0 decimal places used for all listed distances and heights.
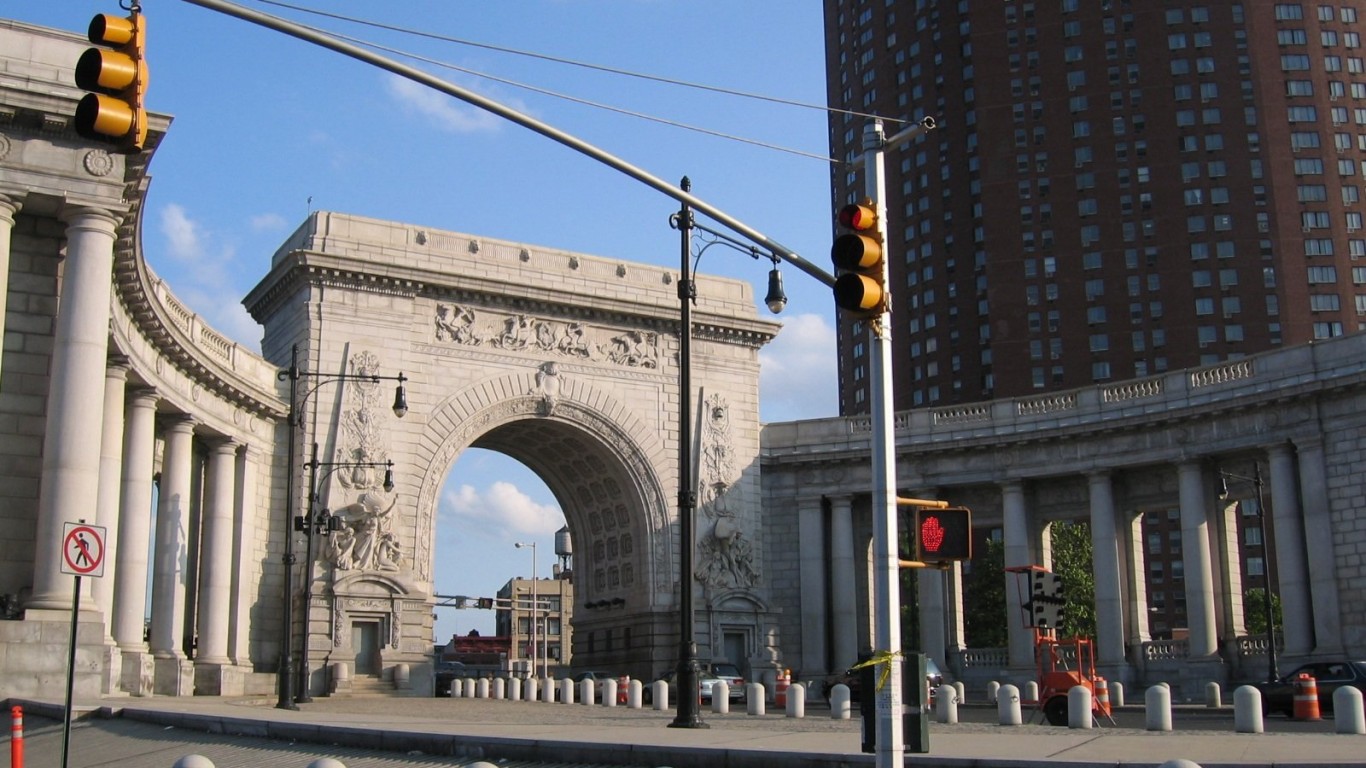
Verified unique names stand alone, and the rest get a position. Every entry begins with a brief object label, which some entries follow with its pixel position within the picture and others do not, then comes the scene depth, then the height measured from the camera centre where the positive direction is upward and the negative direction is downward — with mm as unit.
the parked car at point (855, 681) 50719 -2051
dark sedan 37562 -1616
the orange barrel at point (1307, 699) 34094 -1834
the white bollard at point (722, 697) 37906 -1849
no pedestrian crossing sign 17625 +1043
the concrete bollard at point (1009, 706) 30375 -1732
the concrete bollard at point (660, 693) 40219 -1830
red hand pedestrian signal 14461 +922
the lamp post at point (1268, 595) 46812 +974
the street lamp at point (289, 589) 37125 +1230
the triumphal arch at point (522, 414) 54625 +9062
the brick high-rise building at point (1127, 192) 105750 +33475
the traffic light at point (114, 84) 13297 +5173
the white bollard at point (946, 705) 32281 -1809
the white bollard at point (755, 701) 36781 -1910
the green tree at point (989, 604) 95625 +1474
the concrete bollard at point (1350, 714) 26484 -1708
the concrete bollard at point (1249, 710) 26062 -1595
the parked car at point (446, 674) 67394 -2454
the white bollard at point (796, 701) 35250 -1847
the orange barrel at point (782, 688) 49594 -2171
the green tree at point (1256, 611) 108125 +930
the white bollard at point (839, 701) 34281 -1788
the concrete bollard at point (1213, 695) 39688 -2022
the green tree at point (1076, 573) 90500 +3350
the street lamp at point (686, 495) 26172 +2587
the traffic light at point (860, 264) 13906 +3586
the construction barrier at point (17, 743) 17047 -1317
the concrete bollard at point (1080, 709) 27875 -1651
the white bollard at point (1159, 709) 27344 -1637
